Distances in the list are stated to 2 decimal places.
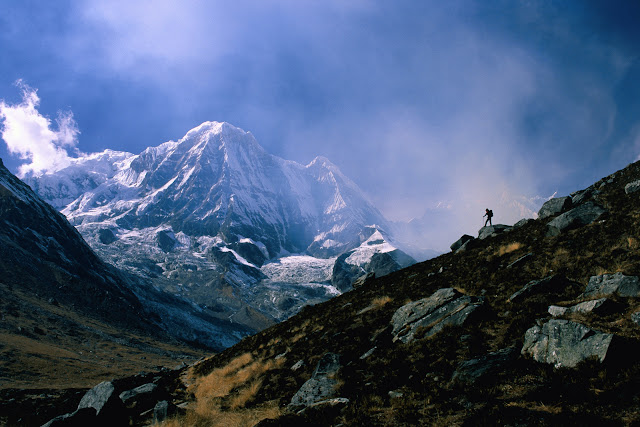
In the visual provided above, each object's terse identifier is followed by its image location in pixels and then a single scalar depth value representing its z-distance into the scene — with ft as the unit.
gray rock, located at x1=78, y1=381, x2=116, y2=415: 46.60
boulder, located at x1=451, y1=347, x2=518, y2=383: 30.66
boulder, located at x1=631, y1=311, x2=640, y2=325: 29.63
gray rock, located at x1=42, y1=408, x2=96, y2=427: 39.24
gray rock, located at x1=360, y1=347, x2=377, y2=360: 47.19
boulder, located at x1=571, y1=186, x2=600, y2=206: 90.79
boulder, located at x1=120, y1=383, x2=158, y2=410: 56.65
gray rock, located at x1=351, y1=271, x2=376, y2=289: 129.78
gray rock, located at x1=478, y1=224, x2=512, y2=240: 106.59
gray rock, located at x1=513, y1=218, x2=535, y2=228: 100.96
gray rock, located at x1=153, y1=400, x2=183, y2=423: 43.99
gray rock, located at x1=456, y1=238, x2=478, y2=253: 101.57
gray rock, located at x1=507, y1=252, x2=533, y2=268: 61.36
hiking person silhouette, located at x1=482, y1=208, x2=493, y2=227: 120.37
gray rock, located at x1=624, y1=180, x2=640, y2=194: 77.65
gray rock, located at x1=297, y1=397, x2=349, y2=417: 33.60
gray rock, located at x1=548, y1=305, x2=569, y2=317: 35.47
